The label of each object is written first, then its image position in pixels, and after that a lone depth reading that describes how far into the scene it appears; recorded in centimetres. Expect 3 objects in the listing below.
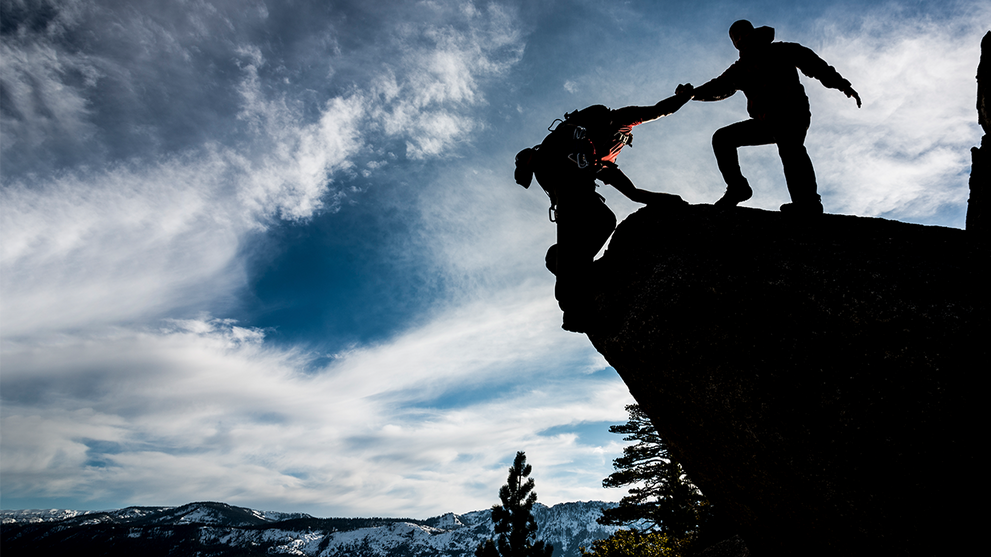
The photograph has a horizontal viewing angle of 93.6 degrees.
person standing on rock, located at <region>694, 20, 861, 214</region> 566
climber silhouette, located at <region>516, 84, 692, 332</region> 593
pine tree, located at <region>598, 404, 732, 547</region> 2703
